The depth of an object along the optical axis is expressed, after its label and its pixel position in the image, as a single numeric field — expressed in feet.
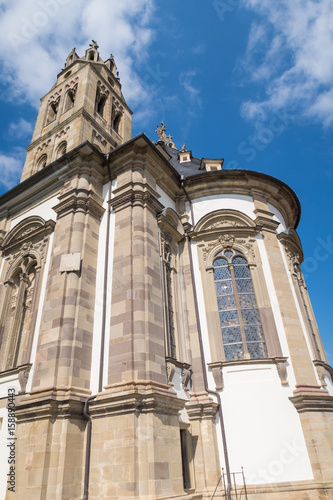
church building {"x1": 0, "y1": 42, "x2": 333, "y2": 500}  26.84
